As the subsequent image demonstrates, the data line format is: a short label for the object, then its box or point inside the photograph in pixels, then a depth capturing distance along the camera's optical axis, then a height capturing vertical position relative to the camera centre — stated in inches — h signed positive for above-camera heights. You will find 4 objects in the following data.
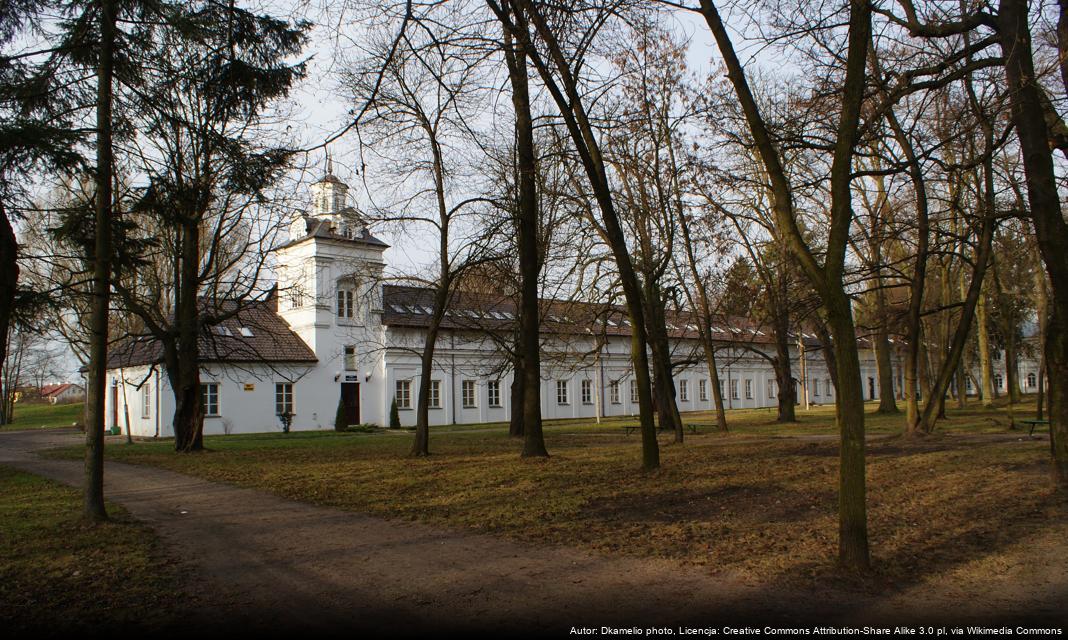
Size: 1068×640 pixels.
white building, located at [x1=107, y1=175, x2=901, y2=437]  1373.0 +24.5
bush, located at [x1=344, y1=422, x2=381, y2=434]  1396.4 -88.0
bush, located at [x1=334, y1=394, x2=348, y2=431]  1428.4 -71.6
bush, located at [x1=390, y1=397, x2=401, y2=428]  1494.8 -73.4
